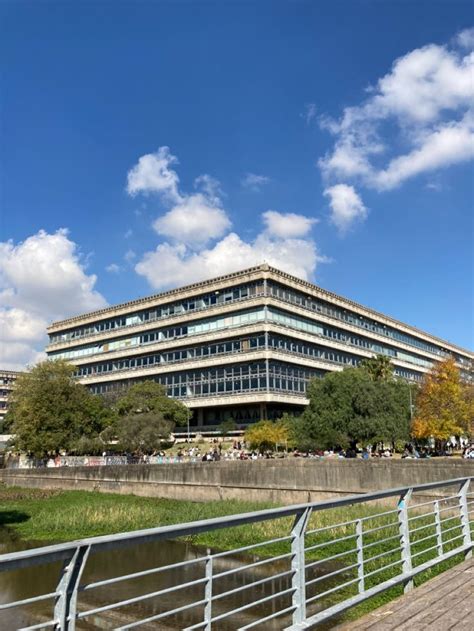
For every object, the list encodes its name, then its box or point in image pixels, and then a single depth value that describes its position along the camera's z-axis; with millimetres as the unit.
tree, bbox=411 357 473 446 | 48406
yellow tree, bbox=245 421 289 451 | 53750
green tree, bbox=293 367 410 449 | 48969
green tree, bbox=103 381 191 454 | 56969
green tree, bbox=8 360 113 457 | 55156
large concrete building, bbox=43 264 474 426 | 68188
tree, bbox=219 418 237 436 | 68188
